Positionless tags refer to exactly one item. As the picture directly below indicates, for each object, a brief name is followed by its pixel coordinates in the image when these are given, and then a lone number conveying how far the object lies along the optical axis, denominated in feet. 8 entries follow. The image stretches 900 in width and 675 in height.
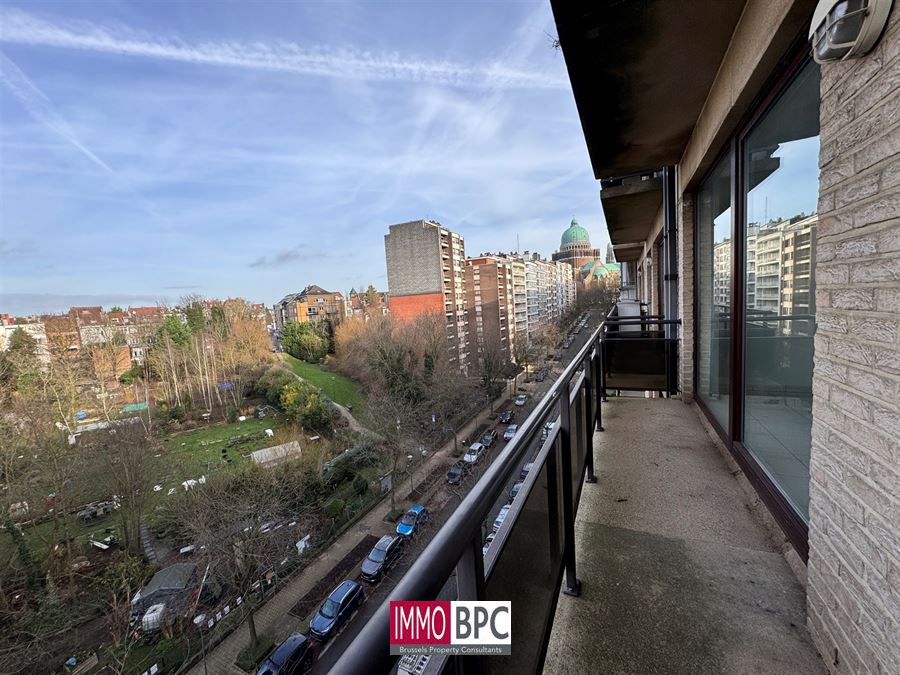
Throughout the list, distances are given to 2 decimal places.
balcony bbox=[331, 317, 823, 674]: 2.57
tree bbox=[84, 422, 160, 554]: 45.09
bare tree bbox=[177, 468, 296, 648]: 34.76
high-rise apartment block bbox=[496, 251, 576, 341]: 165.78
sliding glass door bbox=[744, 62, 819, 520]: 6.57
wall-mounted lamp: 3.59
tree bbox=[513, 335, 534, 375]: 121.60
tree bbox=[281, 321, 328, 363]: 131.95
